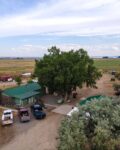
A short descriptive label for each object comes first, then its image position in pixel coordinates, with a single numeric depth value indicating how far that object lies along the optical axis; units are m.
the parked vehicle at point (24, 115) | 17.09
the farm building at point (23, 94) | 21.21
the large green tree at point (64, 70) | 21.49
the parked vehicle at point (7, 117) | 16.52
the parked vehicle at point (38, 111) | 17.74
